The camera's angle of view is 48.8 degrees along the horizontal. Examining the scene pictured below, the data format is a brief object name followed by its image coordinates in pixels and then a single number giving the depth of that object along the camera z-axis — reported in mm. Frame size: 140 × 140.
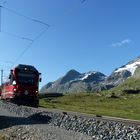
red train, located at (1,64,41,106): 17728
